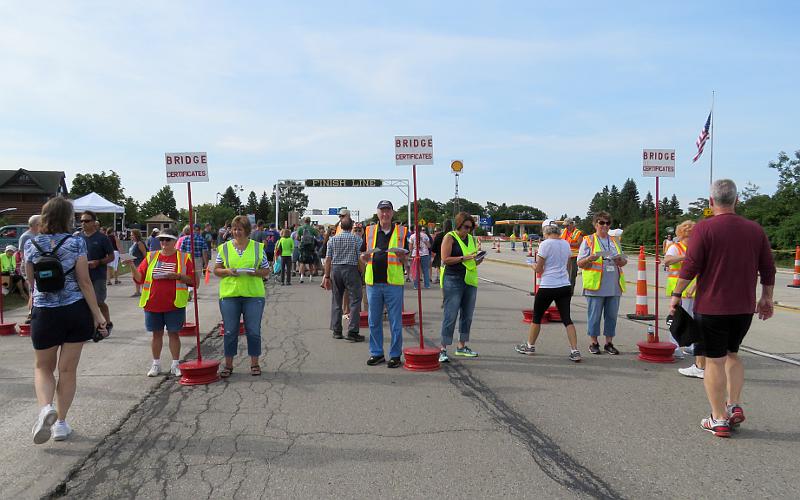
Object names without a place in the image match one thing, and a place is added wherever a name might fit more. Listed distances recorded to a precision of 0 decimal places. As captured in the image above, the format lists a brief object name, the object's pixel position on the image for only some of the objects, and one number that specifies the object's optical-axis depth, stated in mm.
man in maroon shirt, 4625
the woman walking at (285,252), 17828
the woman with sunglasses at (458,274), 7113
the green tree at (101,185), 69562
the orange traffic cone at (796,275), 16825
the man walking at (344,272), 9047
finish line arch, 35544
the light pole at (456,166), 27012
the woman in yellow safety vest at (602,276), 7516
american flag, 30922
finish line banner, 37156
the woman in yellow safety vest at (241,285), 6457
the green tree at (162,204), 113750
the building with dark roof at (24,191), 65188
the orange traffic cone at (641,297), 10602
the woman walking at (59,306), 4586
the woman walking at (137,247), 9402
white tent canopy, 25203
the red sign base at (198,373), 6273
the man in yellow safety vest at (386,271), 6910
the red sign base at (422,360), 6828
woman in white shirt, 7383
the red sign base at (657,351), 7164
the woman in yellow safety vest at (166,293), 6539
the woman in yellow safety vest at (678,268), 6434
